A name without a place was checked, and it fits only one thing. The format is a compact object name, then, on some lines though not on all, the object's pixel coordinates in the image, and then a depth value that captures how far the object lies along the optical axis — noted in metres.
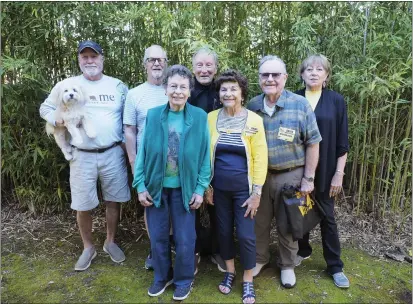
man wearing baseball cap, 2.56
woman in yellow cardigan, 2.21
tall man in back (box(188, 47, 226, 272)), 2.38
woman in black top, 2.35
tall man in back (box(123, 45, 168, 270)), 2.49
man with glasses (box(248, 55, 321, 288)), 2.25
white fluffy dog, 2.44
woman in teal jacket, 2.20
